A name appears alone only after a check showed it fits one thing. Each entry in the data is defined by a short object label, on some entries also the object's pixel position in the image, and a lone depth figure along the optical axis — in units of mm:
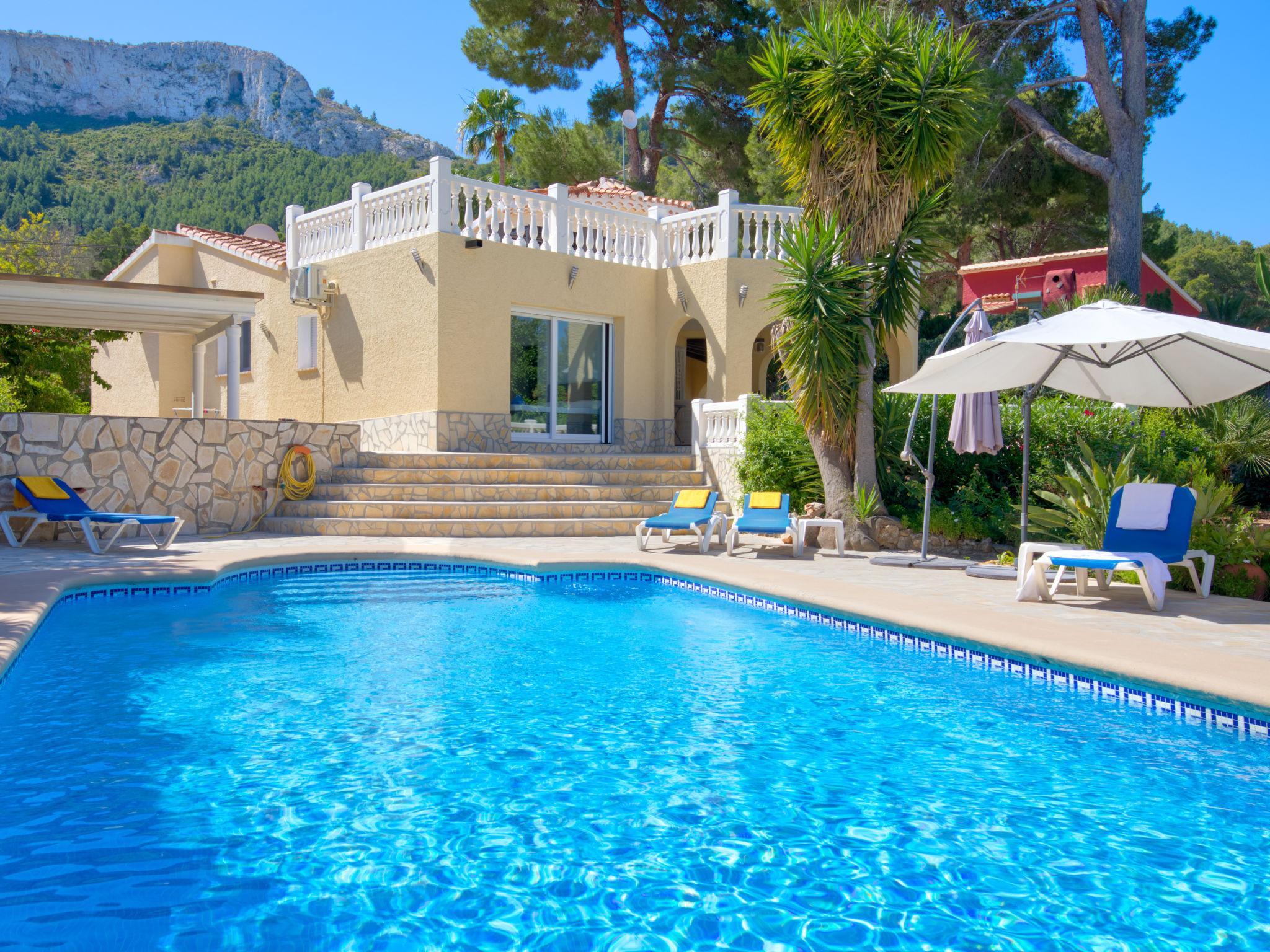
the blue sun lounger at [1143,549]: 8414
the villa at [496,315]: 16688
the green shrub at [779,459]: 14375
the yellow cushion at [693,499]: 13188
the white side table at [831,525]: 12391
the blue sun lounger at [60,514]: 11320
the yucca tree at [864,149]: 12039
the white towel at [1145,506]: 8906
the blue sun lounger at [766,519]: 12094
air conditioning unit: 17891
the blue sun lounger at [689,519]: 12571
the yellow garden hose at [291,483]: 14523
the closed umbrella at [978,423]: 11719
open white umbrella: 8664
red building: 25031
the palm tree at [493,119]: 35500
